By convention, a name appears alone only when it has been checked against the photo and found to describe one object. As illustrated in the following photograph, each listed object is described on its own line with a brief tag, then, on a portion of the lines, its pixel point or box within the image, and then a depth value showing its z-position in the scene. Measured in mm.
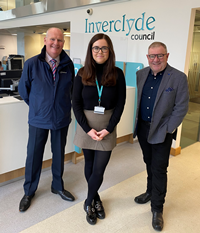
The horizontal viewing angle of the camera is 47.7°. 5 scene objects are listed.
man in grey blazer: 1799
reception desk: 2391
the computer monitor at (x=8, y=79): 3396
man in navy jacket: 2010
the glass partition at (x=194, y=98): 3695
